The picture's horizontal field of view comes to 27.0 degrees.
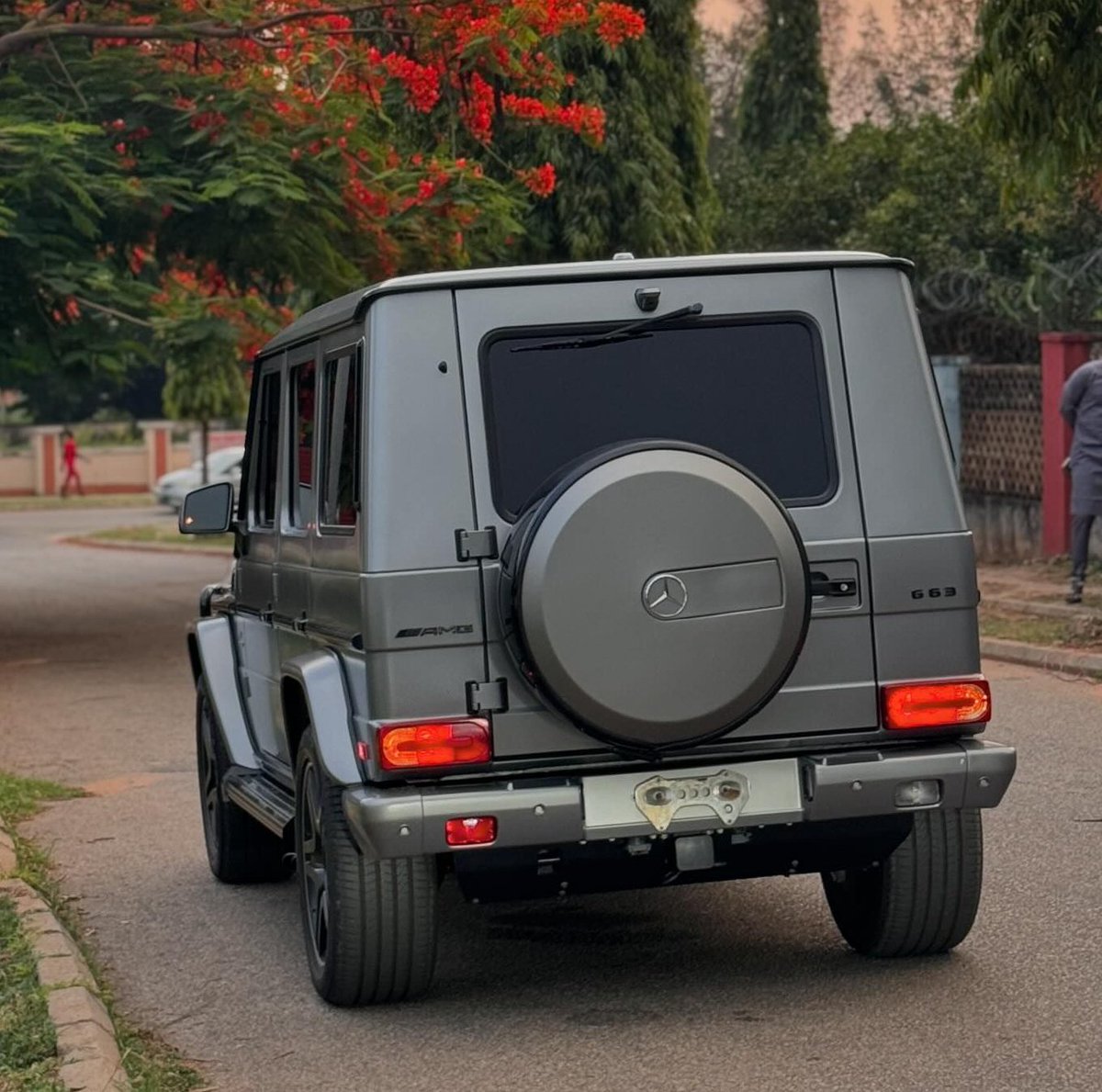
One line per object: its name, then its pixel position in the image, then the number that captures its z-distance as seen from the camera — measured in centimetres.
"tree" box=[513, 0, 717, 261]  2538
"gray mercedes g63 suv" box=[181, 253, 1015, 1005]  583
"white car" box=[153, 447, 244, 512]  5134
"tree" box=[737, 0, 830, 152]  4138
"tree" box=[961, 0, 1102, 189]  1398
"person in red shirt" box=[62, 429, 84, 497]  6250
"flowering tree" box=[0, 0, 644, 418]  1656
